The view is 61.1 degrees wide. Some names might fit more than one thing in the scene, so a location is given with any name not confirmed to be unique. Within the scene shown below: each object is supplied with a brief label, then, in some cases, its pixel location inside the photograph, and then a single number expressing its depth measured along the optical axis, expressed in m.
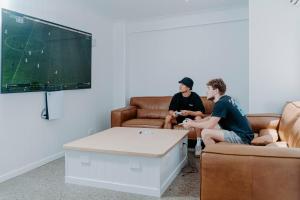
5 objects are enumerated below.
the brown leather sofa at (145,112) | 4.19
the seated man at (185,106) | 4.01
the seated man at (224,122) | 2.54
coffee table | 2.33
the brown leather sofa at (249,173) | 1.51
